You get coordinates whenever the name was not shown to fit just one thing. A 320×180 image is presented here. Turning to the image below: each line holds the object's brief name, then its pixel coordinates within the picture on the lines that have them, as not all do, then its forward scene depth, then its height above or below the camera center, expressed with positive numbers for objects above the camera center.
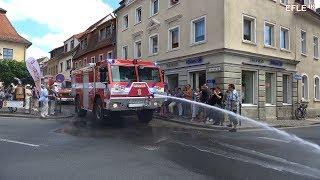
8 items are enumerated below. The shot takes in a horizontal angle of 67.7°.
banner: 13.87 +1.24
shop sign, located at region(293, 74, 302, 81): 16.16 +0.88
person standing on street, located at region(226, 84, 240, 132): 10.58 -0.59
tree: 29.94 +2.40
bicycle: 15.62 -1.46
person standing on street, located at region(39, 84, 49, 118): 12.36 -0.52
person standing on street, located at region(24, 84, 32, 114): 14.00 -0.53
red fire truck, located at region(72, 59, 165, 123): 9.55 +0.08
